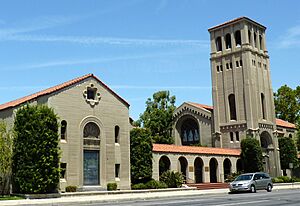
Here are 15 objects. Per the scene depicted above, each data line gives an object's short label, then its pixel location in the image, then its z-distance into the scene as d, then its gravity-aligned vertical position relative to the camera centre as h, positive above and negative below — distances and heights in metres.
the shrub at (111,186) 35.12 -0.70
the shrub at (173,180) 39.41 -0.31
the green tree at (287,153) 60.31 +3.17
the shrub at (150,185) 36.81 -0.73
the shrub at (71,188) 32.19 -0.74
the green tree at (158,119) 61.72 +8.88
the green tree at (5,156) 29.95 +1.72
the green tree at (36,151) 29.64 +2.09
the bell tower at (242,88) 57.50 +12.71
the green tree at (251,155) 51.06 +2.49
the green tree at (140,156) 37.94 +1.99
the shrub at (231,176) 48.66 -0.07
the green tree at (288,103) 79.56 +14.01
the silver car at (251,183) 31.81 -0.62
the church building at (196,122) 34.06 +6.19
